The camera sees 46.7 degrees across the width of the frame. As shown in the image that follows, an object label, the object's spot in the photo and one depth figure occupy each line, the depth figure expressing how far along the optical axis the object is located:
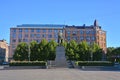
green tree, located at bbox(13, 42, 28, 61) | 46.36
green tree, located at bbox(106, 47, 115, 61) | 57.44
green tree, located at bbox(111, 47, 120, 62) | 55.30
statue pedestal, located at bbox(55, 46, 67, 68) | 30.54
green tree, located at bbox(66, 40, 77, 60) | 46.74
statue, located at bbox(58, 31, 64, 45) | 32.47
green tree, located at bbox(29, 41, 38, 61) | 46.55
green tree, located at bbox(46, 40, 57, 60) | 46.24
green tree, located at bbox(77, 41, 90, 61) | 47.18
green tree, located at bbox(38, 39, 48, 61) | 46.33
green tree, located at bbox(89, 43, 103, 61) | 48.23
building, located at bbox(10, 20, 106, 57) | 70.29
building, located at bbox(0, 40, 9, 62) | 76.21
